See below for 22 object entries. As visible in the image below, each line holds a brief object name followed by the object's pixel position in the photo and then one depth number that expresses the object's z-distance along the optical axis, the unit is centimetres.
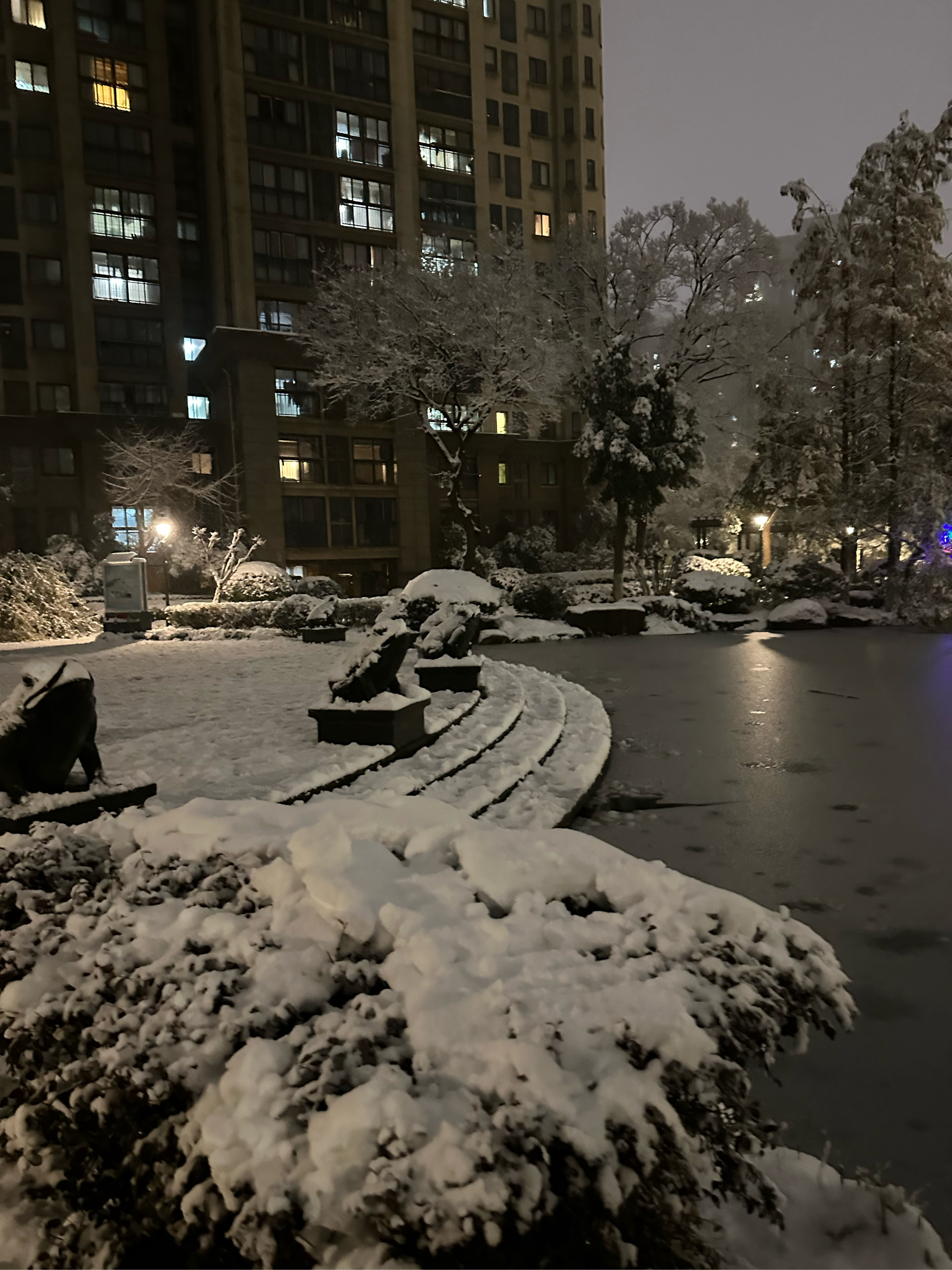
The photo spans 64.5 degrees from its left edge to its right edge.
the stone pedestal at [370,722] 719
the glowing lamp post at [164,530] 2289
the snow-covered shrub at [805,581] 2650
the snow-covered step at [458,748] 645
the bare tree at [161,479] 3275
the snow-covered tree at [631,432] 2666
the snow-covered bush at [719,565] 2789
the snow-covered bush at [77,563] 2937
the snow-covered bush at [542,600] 2317
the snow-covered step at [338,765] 586
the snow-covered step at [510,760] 638
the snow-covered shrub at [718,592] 2312
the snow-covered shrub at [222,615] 2020
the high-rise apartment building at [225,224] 3319
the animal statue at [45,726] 438
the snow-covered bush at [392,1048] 154
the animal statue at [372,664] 750
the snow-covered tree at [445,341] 2652
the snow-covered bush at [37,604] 1716
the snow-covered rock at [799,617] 2164
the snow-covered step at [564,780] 612
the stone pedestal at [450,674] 1034
